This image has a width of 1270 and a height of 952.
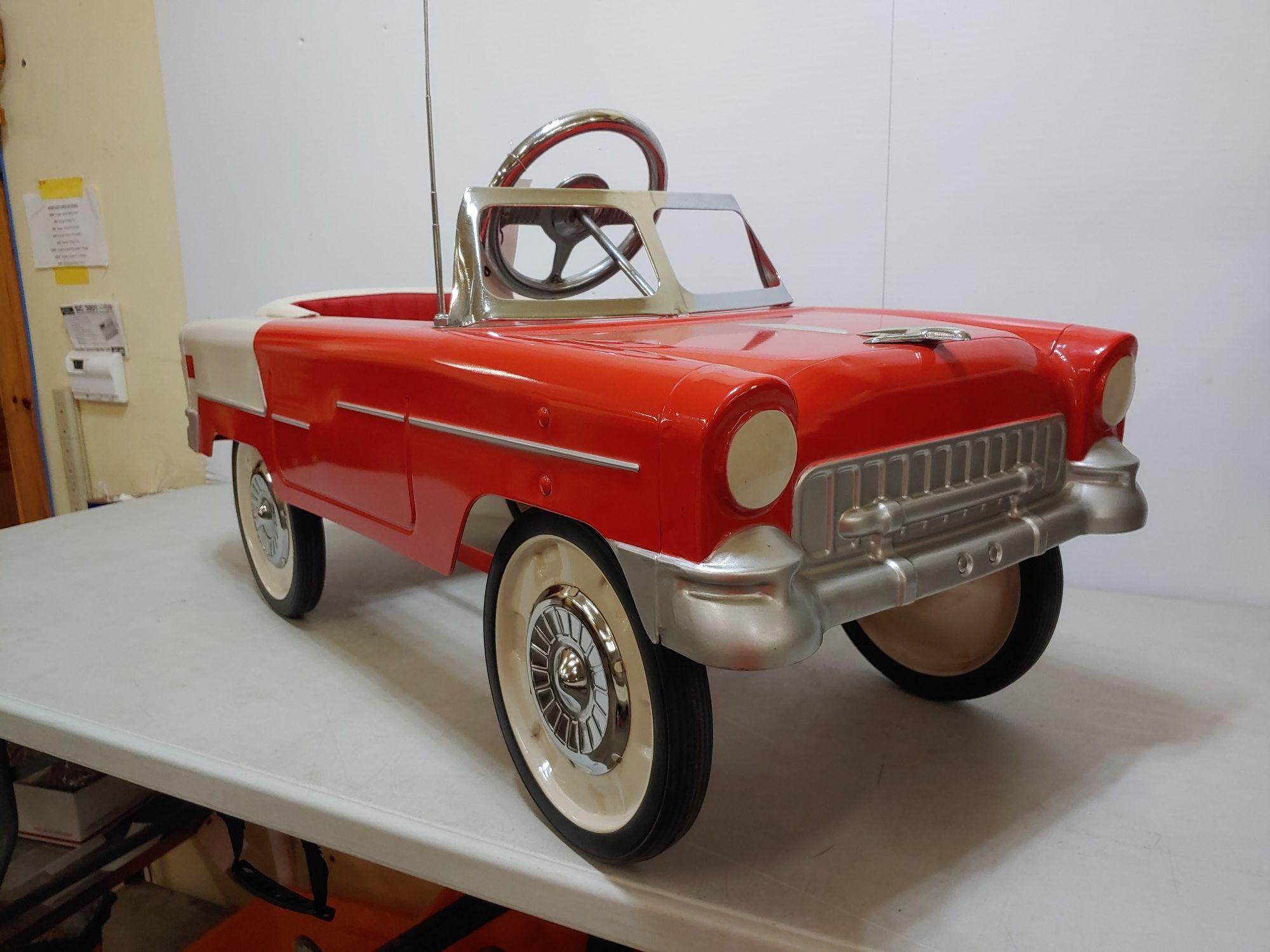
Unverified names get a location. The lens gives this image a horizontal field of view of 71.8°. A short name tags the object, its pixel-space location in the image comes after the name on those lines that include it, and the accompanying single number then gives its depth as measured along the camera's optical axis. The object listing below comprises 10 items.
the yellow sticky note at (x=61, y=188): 3.13
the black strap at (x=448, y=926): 1.42
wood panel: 3.34
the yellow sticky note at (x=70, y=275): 3.22
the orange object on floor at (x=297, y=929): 1.83
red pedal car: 0.79
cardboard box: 1.71
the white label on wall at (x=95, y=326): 3.21
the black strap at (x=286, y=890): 1.54
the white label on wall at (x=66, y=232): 3.15
